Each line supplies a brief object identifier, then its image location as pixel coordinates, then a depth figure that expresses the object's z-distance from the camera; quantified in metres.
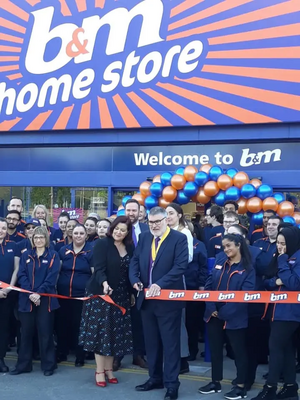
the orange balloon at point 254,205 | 8.25
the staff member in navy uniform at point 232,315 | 5.23
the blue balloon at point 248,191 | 8.28
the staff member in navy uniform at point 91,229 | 7.37
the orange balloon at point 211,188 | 8.44
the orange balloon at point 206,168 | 8.70
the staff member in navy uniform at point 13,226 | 7.44
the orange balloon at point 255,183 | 8.48
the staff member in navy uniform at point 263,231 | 7.42
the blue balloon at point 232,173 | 8.59
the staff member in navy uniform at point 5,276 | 6.32
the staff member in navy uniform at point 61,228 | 7.88
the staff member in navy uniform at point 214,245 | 7.32
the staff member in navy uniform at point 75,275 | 6.46
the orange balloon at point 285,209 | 8.20
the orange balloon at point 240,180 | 8.41
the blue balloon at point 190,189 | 8.61
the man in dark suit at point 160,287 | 5.31
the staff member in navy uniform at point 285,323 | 5.02
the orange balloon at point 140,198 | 9.22
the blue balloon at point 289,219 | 7.91
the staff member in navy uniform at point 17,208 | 7.77
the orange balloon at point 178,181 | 8.66
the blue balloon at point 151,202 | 8.93
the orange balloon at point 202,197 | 8.62
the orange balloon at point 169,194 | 8.73
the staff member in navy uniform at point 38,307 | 6.08
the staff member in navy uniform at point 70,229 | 6.97
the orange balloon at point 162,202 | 8.80
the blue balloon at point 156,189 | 8.90
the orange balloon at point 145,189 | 9.19
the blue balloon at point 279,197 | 8.45
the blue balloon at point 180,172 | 8.90
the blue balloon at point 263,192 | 8.30
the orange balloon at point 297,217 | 8.23
